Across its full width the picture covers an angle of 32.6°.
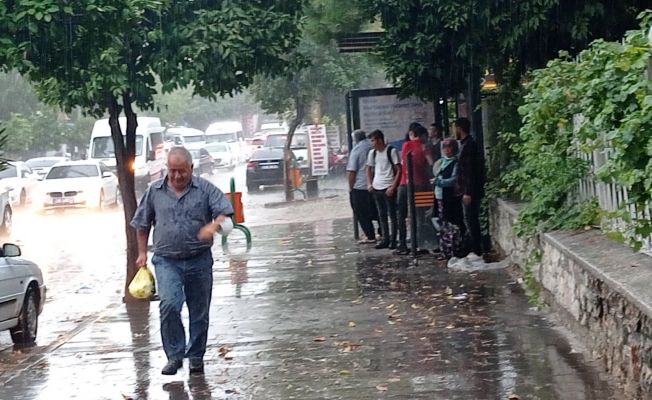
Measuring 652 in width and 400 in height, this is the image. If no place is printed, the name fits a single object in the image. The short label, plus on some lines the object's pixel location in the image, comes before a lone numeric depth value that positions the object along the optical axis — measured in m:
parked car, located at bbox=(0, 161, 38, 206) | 33.84
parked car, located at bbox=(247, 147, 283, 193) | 39.16
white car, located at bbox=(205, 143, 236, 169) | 57.41
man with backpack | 15.64
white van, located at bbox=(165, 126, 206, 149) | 57.27
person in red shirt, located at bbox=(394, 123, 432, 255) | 15.04
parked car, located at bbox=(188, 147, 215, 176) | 48.39
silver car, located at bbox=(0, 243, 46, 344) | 10.48
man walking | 8.45
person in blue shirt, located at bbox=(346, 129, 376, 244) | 16.75
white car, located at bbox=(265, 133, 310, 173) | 42.91
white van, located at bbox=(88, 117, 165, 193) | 36.88
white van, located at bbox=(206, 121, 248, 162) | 63.23
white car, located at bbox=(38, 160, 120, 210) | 30.64
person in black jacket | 13.10
